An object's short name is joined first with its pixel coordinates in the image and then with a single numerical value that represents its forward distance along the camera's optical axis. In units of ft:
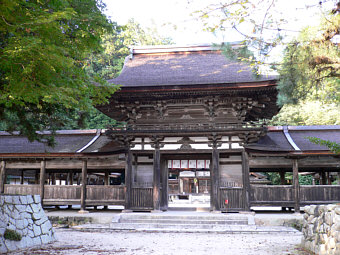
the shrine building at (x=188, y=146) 42.09
